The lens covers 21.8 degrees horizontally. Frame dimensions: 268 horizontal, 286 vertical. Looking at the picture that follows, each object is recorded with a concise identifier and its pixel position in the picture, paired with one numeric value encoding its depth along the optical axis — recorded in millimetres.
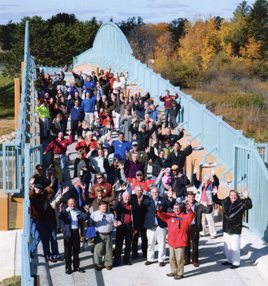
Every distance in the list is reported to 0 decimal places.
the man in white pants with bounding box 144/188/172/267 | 12406
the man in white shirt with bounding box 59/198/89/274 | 11719
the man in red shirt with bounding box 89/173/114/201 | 13234
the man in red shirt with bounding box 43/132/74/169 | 16484
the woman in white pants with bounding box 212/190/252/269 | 12336
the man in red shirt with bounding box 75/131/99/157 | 16281
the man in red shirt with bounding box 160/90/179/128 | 21359
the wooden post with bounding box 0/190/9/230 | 14484
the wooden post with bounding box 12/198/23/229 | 14797
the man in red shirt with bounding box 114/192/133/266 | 12336
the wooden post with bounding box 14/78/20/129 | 21969
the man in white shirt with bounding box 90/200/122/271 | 11984
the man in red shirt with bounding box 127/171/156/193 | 13773
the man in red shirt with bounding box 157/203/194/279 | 11734
